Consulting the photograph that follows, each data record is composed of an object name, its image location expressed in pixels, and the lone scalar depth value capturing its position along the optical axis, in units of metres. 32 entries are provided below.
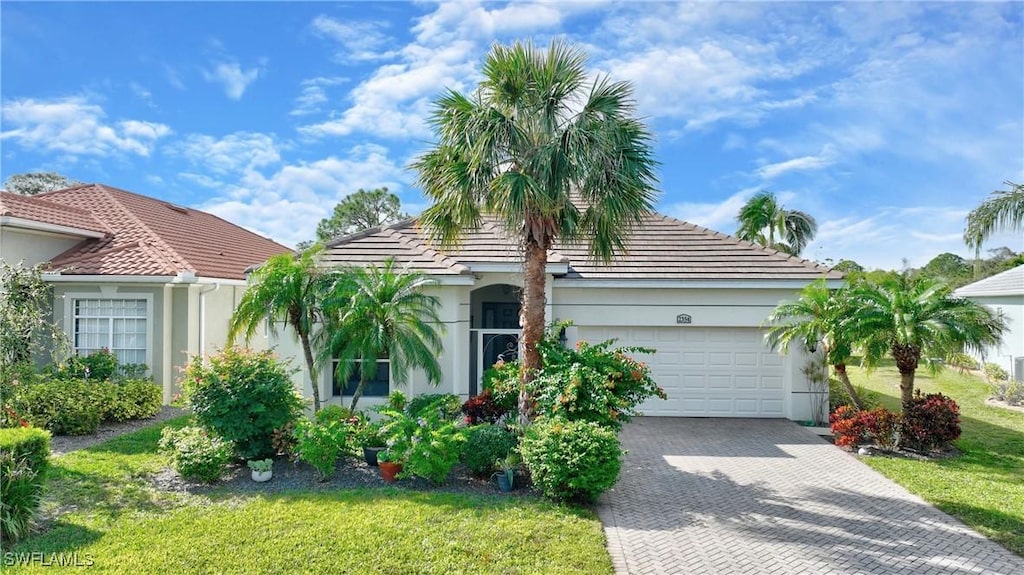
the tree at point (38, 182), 39.38
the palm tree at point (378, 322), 10.59
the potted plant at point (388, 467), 8.95
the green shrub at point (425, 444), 8.51
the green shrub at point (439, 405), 10.53
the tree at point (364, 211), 43.78
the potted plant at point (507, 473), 8.66
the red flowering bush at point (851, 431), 11.48
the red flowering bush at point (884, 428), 11.30
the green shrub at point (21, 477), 6.65
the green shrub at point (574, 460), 7.81
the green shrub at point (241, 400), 9.25
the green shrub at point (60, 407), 11.50
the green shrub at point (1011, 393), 17.31
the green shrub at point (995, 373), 20.44
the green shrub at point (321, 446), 8.82
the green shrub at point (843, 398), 14.05
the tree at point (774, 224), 27.47
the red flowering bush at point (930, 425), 11.23
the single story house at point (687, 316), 14.17
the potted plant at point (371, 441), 9.62
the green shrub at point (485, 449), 8.94
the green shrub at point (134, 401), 12.65
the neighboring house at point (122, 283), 14.60
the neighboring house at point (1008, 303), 23.58
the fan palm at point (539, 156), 9.15
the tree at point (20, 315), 10.95
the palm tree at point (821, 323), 11.66
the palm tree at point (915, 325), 10.71
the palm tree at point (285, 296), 10.59
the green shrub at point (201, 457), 8.60
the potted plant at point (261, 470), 8.95
